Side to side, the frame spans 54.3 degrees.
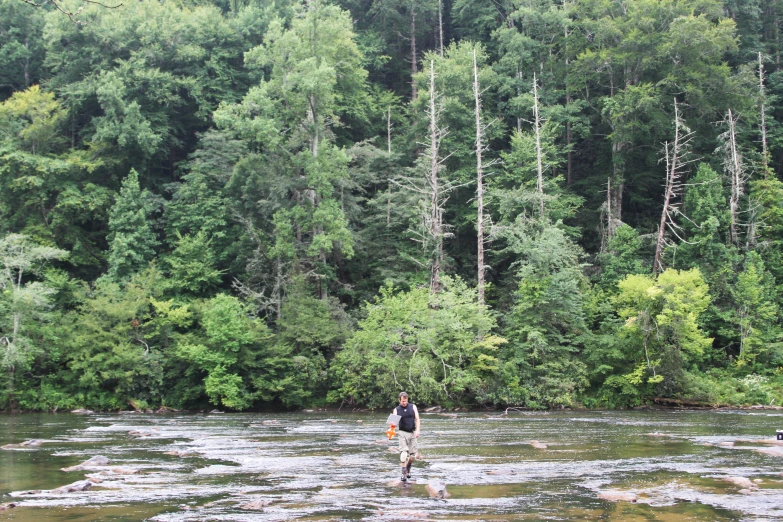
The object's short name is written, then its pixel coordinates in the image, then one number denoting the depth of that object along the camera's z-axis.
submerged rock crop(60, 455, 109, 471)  16.84
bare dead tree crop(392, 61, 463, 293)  41.84
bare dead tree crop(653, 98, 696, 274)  41.53
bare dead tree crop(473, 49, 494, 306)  40.69
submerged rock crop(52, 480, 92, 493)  13.91
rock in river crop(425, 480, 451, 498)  13.25
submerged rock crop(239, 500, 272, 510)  12.39
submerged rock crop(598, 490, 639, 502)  12.91
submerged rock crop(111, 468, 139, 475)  16.25
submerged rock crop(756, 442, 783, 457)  18.75
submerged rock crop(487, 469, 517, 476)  16.03
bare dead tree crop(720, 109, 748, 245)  43.09
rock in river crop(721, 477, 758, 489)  14.08
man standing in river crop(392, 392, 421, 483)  15.25
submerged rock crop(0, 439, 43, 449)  21.56
